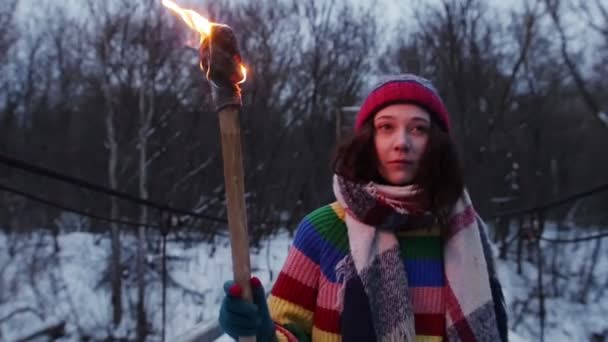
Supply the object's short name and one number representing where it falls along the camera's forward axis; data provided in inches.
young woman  52.5
